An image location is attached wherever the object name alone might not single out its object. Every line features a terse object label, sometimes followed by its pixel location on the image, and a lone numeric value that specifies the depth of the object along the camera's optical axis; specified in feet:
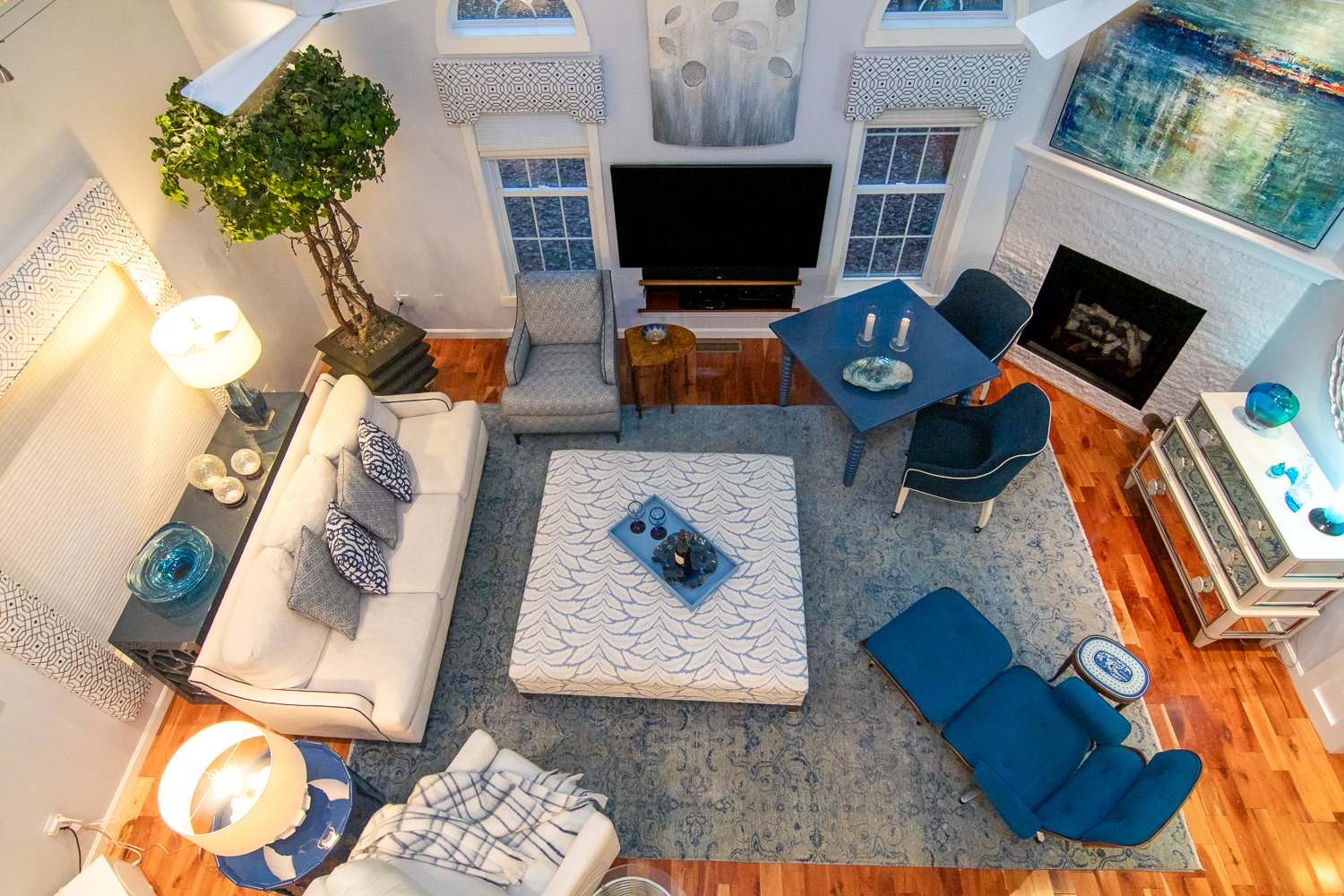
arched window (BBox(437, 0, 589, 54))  13.70
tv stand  17.21
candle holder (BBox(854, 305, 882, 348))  14.51
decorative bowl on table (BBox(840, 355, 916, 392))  13.91
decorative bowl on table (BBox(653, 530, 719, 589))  12.17
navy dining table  13.83
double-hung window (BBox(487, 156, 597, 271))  16.19
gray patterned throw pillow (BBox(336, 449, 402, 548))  12.25
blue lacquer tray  12.13
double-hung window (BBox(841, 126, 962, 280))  15.80
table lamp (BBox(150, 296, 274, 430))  11.75
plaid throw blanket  9.43
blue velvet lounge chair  9.19
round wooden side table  15.69
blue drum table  9.39
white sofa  10.59
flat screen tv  15.47
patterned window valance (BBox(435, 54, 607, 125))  13.88
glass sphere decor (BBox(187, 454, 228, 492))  12.91
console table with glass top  11.26
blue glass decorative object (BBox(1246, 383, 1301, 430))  12.38
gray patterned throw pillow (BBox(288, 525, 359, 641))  10.92
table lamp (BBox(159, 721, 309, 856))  8.05
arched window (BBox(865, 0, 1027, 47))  13.64
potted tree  11.48
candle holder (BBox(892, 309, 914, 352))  14.40
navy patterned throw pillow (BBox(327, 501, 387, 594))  11.66
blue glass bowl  11.53
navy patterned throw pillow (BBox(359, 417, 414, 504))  12.85
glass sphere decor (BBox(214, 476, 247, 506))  12.76
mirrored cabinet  11.45
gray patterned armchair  15.16
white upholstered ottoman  11.50
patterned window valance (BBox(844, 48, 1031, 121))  13.80
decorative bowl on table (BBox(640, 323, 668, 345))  16.05
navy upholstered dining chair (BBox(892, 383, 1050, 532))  12.64
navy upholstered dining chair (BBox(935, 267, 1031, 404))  14.79
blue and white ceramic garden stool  10.89
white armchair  8.00
